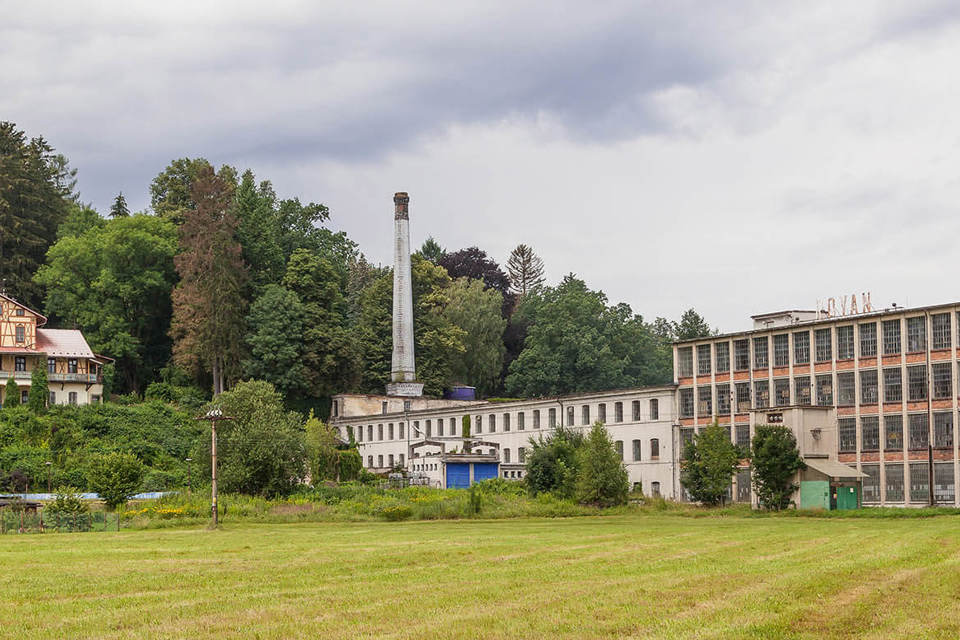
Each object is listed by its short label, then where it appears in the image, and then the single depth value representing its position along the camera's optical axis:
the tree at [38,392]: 102.19
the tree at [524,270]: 176.62
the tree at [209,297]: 113.00
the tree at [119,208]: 147.88
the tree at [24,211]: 127.31
